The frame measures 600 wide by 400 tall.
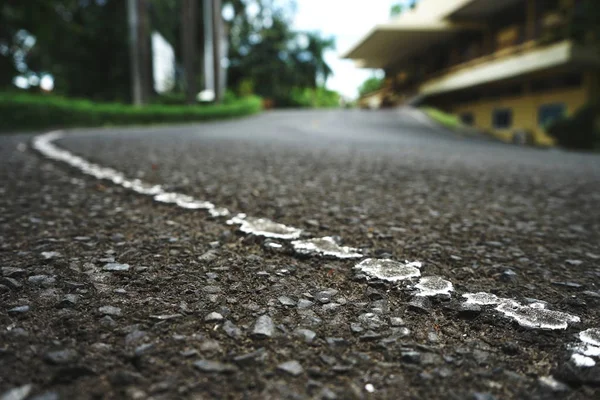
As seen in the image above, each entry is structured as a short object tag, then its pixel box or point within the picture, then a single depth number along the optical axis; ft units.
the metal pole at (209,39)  73.82
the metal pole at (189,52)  63.87
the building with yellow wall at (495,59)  54.70
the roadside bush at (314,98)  124.55
